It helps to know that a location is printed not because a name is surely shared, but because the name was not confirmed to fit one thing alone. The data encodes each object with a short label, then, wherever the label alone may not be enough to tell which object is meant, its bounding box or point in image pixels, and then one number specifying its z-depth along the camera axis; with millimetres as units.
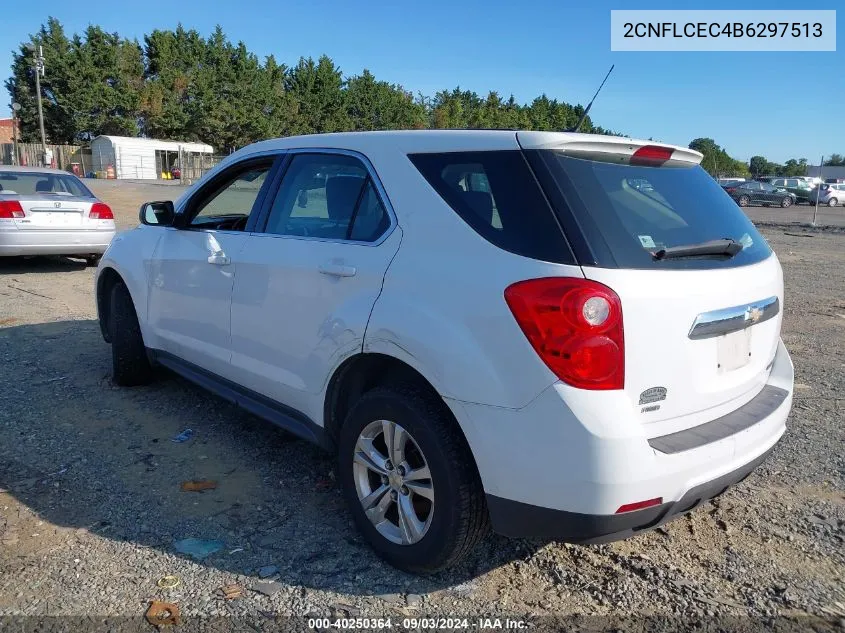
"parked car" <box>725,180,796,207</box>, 39062
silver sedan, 9508
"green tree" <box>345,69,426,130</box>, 65438
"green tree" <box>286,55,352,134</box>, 66812
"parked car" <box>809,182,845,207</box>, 41562
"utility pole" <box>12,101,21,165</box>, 47800
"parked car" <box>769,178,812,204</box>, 41719
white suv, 2350
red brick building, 82094
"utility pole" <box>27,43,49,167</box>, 38634
